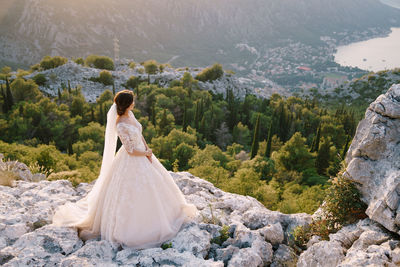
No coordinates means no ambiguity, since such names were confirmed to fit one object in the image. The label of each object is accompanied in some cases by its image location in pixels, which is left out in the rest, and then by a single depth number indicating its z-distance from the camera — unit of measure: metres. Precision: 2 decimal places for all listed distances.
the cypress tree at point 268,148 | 31.14
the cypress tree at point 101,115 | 39.94
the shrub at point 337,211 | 5.46
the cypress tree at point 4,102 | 38.61
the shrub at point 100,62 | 81.62
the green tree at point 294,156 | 26.52
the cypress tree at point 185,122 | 37.06
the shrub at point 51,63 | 72.19
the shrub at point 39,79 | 61.12
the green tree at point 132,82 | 66.44
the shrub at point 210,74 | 70.44
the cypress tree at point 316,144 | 32.44
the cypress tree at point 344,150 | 29.11
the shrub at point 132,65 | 84.11
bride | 5.29
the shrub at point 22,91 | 43.00
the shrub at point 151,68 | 75.38
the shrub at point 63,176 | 9.06
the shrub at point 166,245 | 5.27
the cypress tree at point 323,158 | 27.80
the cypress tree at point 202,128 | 39.25
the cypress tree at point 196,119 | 40.19
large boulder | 4.89
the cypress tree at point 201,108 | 43.34
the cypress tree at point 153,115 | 40.19
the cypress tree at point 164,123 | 37.39
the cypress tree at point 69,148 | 27.20
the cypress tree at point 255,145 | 29.94
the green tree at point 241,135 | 40.22
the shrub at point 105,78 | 67.62
